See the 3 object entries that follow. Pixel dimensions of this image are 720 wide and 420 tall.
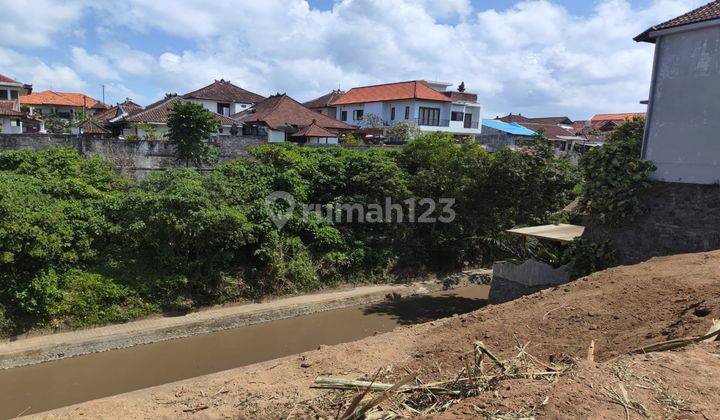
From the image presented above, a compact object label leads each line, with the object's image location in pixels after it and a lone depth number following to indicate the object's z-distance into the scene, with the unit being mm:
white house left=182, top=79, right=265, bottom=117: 32969
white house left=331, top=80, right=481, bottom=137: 32188
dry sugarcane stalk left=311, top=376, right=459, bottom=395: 4148
